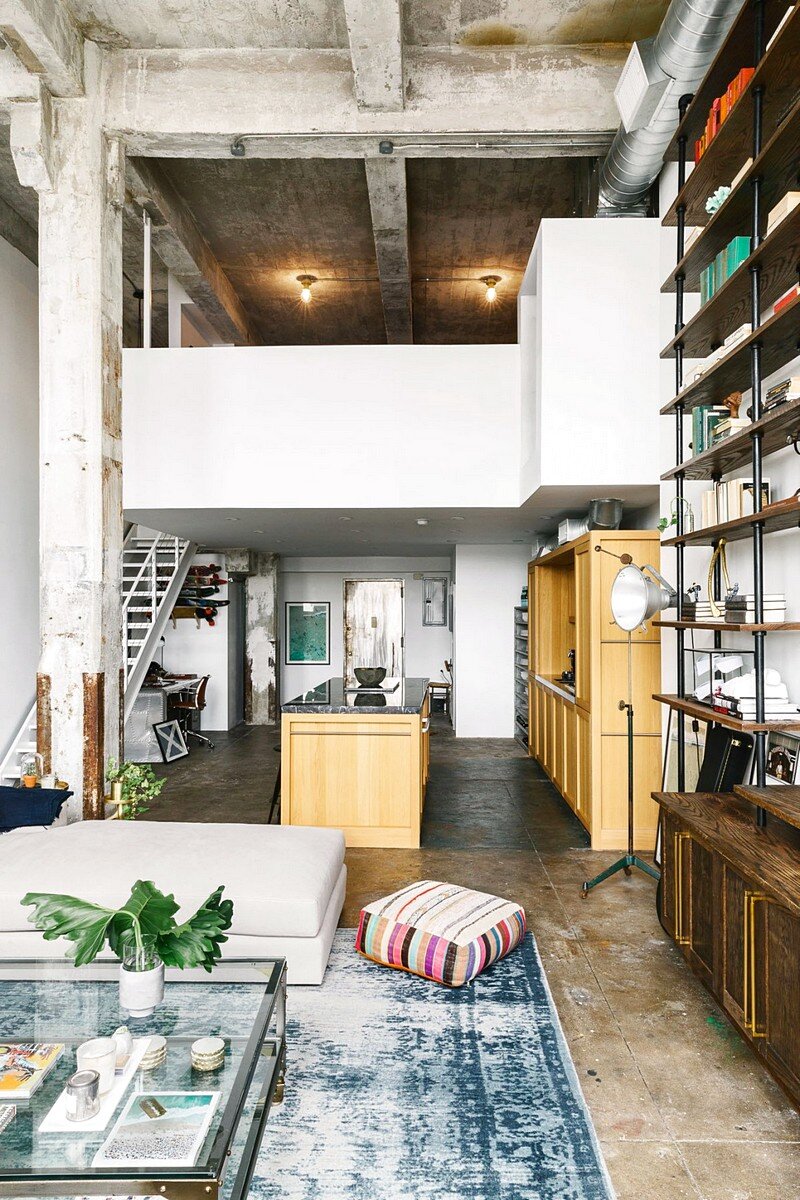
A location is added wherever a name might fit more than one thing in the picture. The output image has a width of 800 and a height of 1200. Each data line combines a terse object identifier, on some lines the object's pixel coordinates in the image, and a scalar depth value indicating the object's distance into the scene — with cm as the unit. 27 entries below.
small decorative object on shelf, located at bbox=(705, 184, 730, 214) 379
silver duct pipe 383
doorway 1351
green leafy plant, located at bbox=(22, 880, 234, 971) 229
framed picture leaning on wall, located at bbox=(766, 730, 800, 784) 344
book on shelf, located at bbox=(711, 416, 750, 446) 358
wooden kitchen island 567
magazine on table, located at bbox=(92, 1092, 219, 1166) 171
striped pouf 346
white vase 231
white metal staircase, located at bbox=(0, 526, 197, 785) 801
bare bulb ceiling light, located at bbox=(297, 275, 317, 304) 882
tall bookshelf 297
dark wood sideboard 235
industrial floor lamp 433
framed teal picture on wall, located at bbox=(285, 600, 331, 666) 1360
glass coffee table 167
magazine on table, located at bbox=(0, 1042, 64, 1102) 198
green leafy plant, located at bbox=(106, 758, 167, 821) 560
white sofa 329
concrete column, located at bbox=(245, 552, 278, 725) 1203
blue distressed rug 223
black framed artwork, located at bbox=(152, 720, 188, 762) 912
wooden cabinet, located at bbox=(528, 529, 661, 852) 562
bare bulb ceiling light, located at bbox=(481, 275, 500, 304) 870
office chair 1004
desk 912
